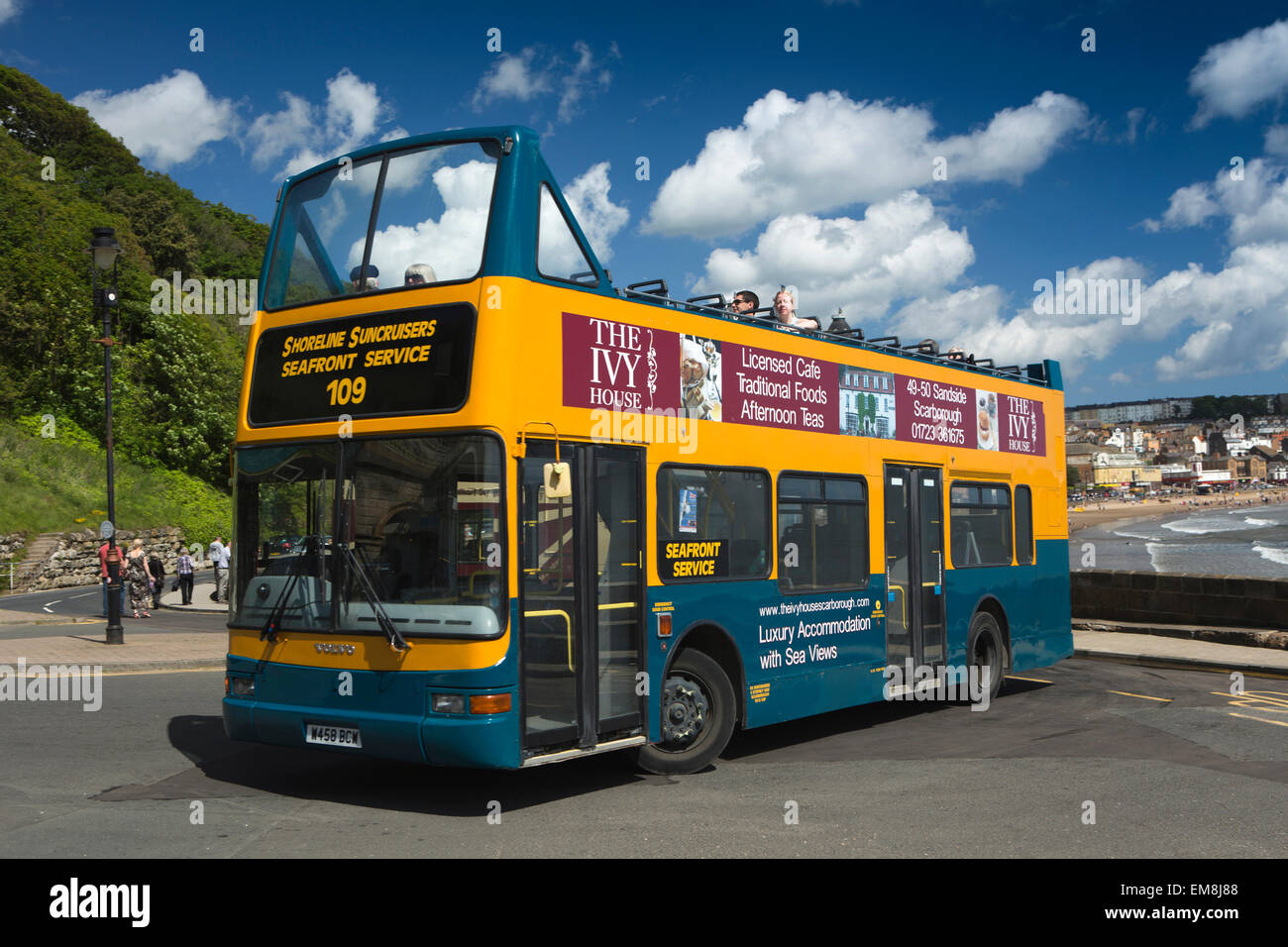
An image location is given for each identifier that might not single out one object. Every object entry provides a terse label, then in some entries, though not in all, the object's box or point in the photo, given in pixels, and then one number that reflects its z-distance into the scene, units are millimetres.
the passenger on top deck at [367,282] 8508
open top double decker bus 7746
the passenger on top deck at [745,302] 11164
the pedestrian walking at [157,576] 31344
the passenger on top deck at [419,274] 8234
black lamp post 19656
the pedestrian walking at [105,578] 19878
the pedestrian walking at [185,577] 32562
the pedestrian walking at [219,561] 32250
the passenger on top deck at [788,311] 11906
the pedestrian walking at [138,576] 28109
